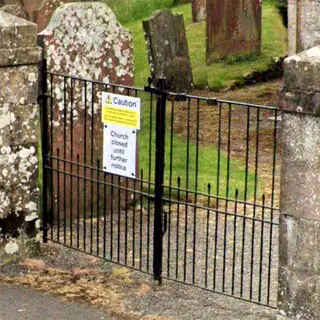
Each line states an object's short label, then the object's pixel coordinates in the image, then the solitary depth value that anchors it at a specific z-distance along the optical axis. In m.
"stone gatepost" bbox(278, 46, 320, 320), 6.80
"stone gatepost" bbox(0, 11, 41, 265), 8.86
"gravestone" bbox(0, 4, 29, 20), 15.74
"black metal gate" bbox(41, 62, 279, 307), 8.49
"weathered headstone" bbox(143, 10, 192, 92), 15.92
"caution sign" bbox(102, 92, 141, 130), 8.53
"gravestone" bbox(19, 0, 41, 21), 19.02
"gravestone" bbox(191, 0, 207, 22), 21.03
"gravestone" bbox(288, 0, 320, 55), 13.93
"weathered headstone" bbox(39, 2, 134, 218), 10.19
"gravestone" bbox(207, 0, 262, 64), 17.70
